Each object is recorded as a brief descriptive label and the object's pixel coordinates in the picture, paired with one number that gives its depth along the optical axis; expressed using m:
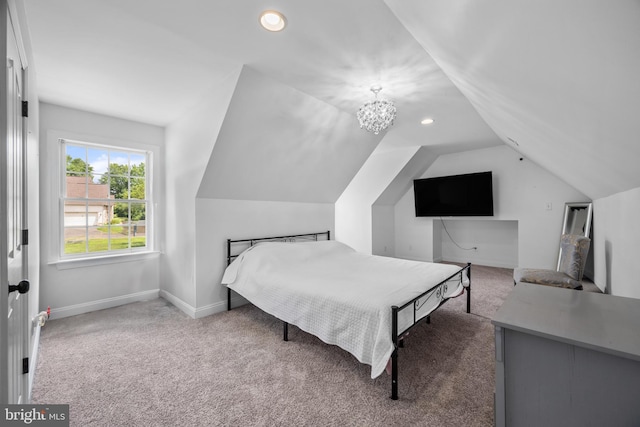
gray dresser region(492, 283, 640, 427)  0.98
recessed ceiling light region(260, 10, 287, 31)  1.75
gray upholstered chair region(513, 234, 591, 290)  2.90
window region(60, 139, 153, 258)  3.28
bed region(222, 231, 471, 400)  1.86
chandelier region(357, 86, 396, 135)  2.60
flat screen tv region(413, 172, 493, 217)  5.19
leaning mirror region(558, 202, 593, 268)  4.23
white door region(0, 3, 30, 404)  1.07
